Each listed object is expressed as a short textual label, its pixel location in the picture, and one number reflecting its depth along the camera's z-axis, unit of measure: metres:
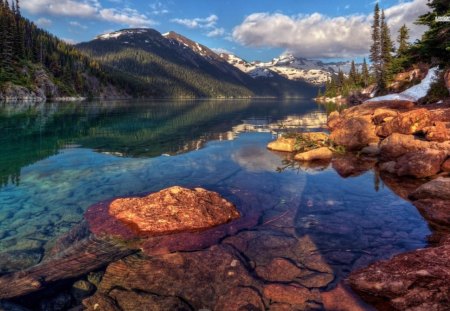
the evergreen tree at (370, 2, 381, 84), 78.12
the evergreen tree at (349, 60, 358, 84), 122.50
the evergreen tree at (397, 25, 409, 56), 70.12
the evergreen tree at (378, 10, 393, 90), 77.94
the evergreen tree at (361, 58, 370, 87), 95.96
